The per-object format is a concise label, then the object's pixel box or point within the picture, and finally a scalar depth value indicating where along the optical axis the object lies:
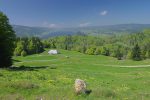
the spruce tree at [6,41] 23.36
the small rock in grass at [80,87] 7.25
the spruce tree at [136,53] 58.78
